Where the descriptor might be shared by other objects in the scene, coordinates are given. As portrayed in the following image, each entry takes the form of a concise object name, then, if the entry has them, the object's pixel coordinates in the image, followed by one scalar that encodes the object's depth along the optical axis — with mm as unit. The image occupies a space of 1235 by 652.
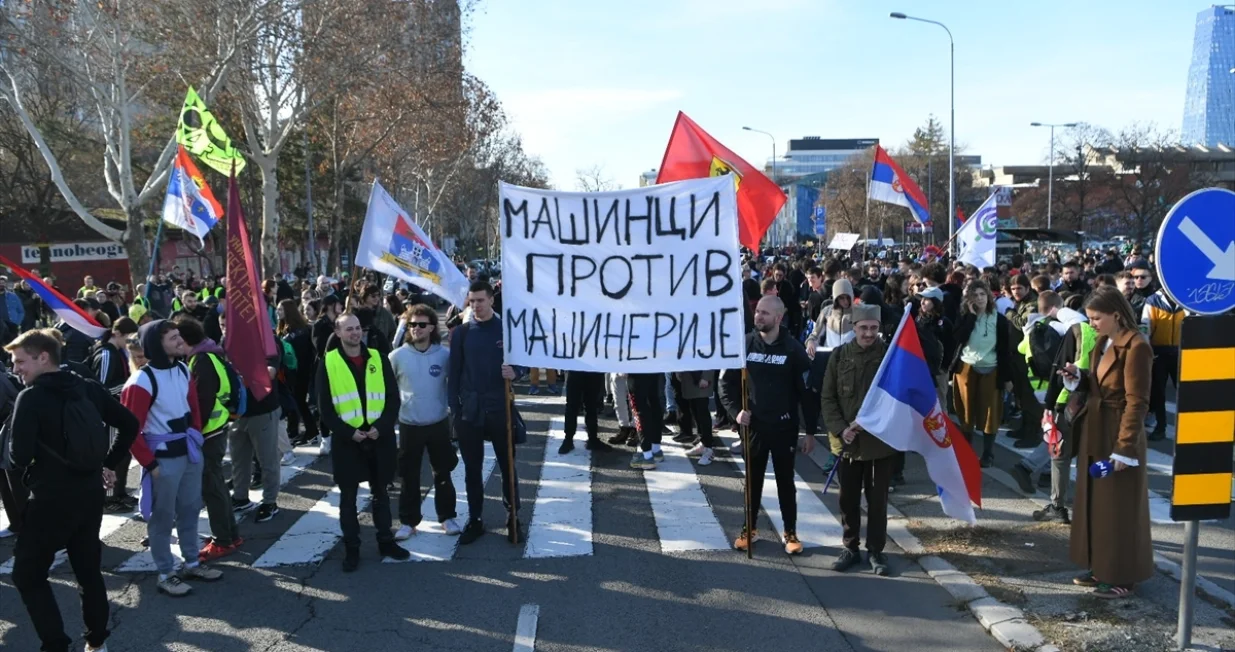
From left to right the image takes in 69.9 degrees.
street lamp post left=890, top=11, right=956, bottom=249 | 28125
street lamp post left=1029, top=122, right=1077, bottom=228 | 51094
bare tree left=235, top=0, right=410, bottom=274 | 23750
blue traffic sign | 4406
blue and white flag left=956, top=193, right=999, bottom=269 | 16531
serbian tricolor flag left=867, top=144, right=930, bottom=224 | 17797
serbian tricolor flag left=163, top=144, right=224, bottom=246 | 14266
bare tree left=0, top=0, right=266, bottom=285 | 21141
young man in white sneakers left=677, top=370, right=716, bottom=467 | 9250
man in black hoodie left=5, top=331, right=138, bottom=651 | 4664
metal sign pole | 4484
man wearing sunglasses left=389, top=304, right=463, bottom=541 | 6723
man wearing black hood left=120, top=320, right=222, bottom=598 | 5746
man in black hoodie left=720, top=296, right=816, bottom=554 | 6254
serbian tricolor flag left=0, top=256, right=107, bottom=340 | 7961
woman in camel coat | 5125
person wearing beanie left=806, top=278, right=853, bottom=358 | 8852
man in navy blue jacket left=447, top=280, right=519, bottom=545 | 6730
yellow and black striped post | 4422
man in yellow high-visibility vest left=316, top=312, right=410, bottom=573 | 6227
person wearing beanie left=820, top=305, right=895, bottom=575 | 5977
